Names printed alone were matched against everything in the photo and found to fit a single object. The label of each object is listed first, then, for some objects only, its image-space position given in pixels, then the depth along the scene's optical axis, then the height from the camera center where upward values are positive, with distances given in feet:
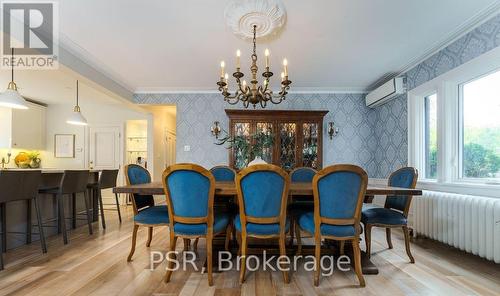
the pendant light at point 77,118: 13.34 +1.59
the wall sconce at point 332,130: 15.33 +1.14
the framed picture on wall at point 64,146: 19.34 +0.23
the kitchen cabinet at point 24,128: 16.46 +1.45
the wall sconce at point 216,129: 15.33 +1.18
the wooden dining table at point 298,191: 6.44 -1.05
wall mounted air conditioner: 12.27 +2.86
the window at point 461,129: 8.22 +0.77
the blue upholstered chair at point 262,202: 5.97 -1.25
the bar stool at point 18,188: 7.26 -1.16
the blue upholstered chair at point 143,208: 7.34 -1.86
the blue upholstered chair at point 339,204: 5.98 -1.28
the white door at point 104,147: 19.29 +0.16
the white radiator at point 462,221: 7.12 -2.26
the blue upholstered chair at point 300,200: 8.79 -1.96
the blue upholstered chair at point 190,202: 6.09 -1.27
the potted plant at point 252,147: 8.13 +0.07
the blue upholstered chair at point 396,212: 7.44 -1.91
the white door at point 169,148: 21.65 +0.10
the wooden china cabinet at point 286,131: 14.38 +1.01
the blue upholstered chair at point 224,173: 10.64 -0.98
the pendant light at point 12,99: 9.47 +1.85
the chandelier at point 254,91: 7.69 +1.82
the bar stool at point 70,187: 9.56 -1.50
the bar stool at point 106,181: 12.06 -1.51
